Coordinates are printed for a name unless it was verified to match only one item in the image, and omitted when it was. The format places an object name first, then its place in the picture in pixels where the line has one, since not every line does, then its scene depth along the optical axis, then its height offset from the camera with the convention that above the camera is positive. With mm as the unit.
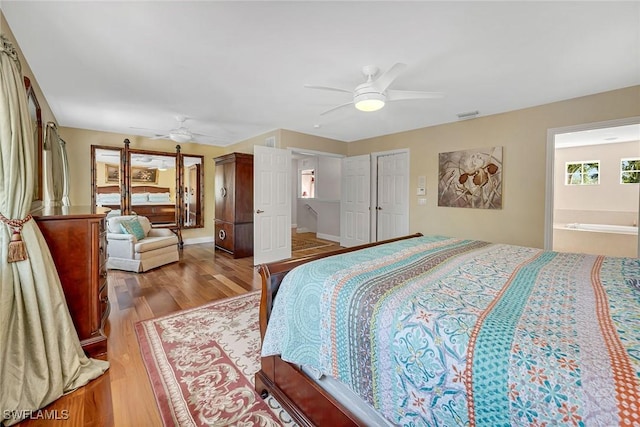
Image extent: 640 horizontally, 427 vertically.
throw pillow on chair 4179 -400
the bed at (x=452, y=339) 692 -446
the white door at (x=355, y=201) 5754 +77
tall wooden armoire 5145 +12
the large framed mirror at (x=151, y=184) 5211 +405
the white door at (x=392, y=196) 5117 +176
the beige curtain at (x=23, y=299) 1444 -573
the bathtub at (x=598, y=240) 4582 -637
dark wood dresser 1893 -476
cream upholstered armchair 4059 -694
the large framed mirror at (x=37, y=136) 2286 +696
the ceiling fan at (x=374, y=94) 2475 +1103
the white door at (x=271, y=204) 4566 -3
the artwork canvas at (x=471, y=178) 3996 +433
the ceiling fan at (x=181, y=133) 4458 +1213
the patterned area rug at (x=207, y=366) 1499 -1189
